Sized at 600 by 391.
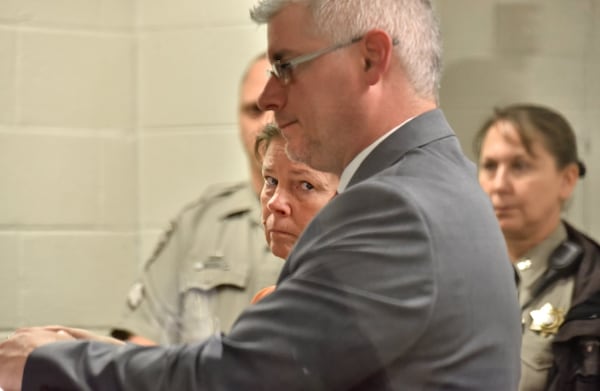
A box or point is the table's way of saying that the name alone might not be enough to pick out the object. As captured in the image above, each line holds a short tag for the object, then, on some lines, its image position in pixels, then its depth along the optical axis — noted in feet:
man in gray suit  7.84
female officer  15.88
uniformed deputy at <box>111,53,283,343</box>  16.33
